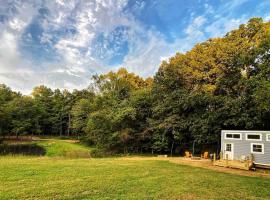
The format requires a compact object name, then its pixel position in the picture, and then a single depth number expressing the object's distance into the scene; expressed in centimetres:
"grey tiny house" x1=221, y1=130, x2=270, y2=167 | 1256
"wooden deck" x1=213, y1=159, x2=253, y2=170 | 1143
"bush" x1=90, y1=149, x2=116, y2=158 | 2105
